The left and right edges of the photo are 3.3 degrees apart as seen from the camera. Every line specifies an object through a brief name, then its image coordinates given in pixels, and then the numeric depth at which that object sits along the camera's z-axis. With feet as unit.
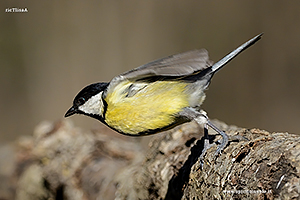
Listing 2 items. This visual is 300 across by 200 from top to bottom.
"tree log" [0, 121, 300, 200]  11.86
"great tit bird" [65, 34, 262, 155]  12.07
